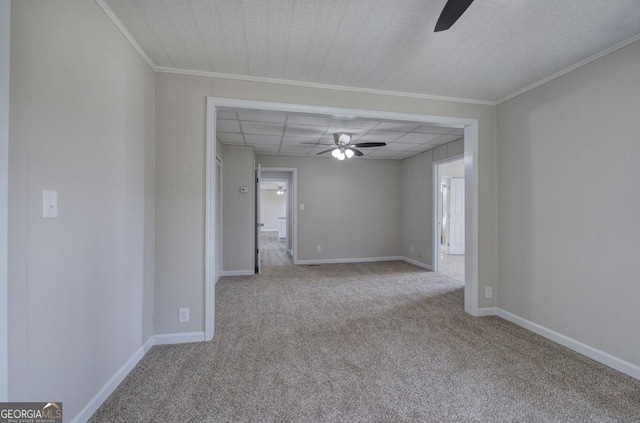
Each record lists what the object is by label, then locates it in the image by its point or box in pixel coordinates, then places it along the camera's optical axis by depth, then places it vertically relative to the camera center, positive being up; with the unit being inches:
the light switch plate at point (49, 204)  49.1 +1.5
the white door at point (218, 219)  180.9 -4.9
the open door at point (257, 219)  201.3 -5.5
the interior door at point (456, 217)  297.1 -6.2
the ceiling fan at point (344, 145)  167.0 +42.5
